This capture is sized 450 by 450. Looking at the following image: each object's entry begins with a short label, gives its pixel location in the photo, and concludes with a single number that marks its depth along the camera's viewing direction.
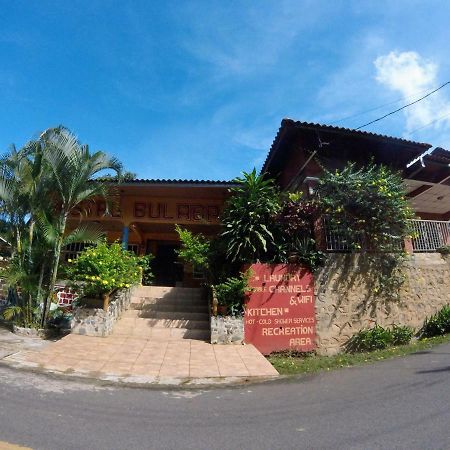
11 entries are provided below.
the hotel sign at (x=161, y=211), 11.97
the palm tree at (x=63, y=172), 7.78
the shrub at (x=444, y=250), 9.66
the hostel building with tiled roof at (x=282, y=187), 9.65
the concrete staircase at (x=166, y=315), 7.93
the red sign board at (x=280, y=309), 7.64
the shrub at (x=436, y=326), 8.62
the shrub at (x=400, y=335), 8.12
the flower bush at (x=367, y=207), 8.29
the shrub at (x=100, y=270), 7.67
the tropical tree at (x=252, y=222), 8.05
